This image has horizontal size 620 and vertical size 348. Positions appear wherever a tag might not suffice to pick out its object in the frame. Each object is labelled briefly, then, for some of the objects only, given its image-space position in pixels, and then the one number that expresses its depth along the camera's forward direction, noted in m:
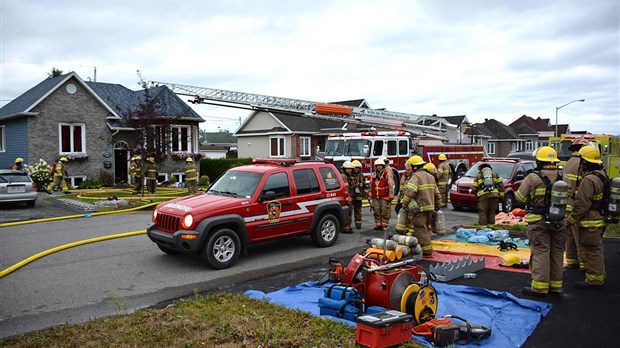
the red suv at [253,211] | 8.45
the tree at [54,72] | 43.13
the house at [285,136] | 37.91
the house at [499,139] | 58.41
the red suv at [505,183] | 16.22
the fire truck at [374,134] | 19.77
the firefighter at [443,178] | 17.20
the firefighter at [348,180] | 12.23
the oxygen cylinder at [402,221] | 9.52
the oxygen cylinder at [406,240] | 7.78
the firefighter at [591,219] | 7.14
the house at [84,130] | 21.83
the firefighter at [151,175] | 20.08
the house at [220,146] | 57.56
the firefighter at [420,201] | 9.08
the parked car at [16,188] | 16.14
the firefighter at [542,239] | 6.79
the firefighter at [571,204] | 7.87
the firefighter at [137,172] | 20.02
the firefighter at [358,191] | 12.59
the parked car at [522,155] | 30.28
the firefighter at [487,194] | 12.68
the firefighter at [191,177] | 18.95
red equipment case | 4.65
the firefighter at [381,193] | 12.04
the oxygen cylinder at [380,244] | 6.80
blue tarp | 5.45
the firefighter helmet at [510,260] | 8.56
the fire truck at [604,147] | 14.33
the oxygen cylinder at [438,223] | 9.75
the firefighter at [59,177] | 20.66
